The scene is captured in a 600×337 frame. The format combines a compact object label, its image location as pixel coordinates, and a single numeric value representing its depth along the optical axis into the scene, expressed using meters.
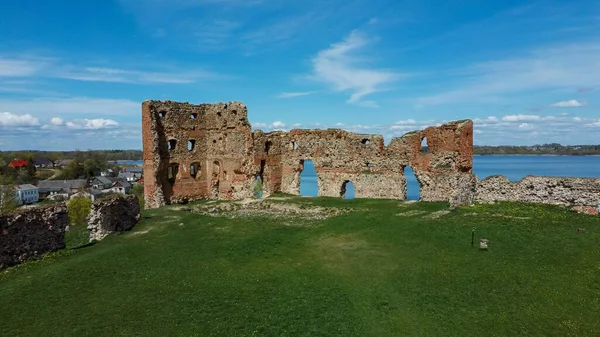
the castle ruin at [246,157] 27.03
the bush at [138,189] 80.29
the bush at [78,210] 57.44
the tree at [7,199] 47.06
